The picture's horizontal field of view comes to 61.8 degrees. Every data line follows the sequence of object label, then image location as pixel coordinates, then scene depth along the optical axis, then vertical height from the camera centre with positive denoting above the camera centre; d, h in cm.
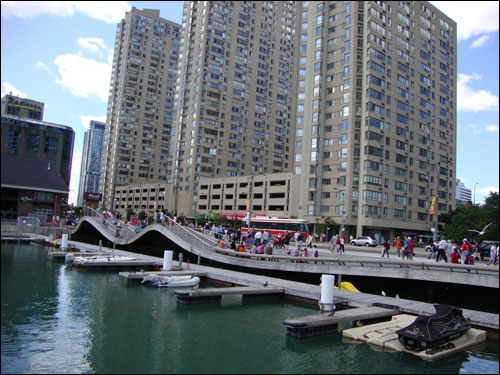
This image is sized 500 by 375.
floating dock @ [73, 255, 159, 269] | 3328 -348
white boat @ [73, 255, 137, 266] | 3352 -329
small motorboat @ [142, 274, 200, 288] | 2655 -366
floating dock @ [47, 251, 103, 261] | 3791 -339
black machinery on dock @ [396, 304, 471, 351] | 1452 -325
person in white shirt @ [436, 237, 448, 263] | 2758 -52
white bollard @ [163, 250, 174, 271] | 2951 -265
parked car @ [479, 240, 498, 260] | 5128 -78
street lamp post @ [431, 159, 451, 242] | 3703 +330
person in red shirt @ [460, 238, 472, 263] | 2896 -54
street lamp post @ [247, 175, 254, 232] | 10079 +996
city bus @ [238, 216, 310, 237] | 6241 +80
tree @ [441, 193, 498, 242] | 5800 +305
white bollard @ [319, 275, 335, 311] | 1884 -287
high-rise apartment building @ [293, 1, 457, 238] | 8669 +2620
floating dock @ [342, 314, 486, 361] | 1448 -372
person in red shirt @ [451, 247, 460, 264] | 2573 -105
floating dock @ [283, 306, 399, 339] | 1603 -345
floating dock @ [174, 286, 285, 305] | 2147 -351
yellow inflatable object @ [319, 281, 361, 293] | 2528 -313
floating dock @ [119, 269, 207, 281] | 2753 -335
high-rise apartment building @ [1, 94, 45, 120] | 13465 +3971
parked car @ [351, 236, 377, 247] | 7012 -105
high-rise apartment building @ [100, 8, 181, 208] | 16950 +5001
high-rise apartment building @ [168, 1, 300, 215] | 12475 +4165
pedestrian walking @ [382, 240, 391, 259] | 3568 -77
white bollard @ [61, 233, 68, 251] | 4127 -258
